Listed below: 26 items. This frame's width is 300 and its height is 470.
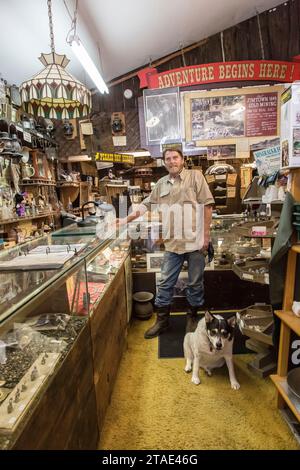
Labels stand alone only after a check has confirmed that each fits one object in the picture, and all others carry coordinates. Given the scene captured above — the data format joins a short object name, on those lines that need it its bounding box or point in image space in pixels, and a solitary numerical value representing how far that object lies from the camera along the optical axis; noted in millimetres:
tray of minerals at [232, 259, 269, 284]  2275
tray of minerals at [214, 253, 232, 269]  3486
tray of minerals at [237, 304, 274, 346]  2281
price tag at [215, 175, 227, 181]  5593
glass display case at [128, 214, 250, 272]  3555
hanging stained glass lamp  2416
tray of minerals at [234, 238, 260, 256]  2938
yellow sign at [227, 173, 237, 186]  5535
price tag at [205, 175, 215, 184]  5602
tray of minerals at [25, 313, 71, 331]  1565
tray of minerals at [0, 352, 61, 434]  902
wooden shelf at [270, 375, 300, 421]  1644
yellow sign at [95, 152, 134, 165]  4396
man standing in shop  2877
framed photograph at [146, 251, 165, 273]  3555
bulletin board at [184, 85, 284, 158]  3891
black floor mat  2652
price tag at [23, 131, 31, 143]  3659
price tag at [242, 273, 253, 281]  2330
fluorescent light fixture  2487
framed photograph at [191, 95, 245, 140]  3902
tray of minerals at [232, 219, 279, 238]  2281
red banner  3898
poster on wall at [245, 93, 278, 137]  3883
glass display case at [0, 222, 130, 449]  963
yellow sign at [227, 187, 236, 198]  5586
